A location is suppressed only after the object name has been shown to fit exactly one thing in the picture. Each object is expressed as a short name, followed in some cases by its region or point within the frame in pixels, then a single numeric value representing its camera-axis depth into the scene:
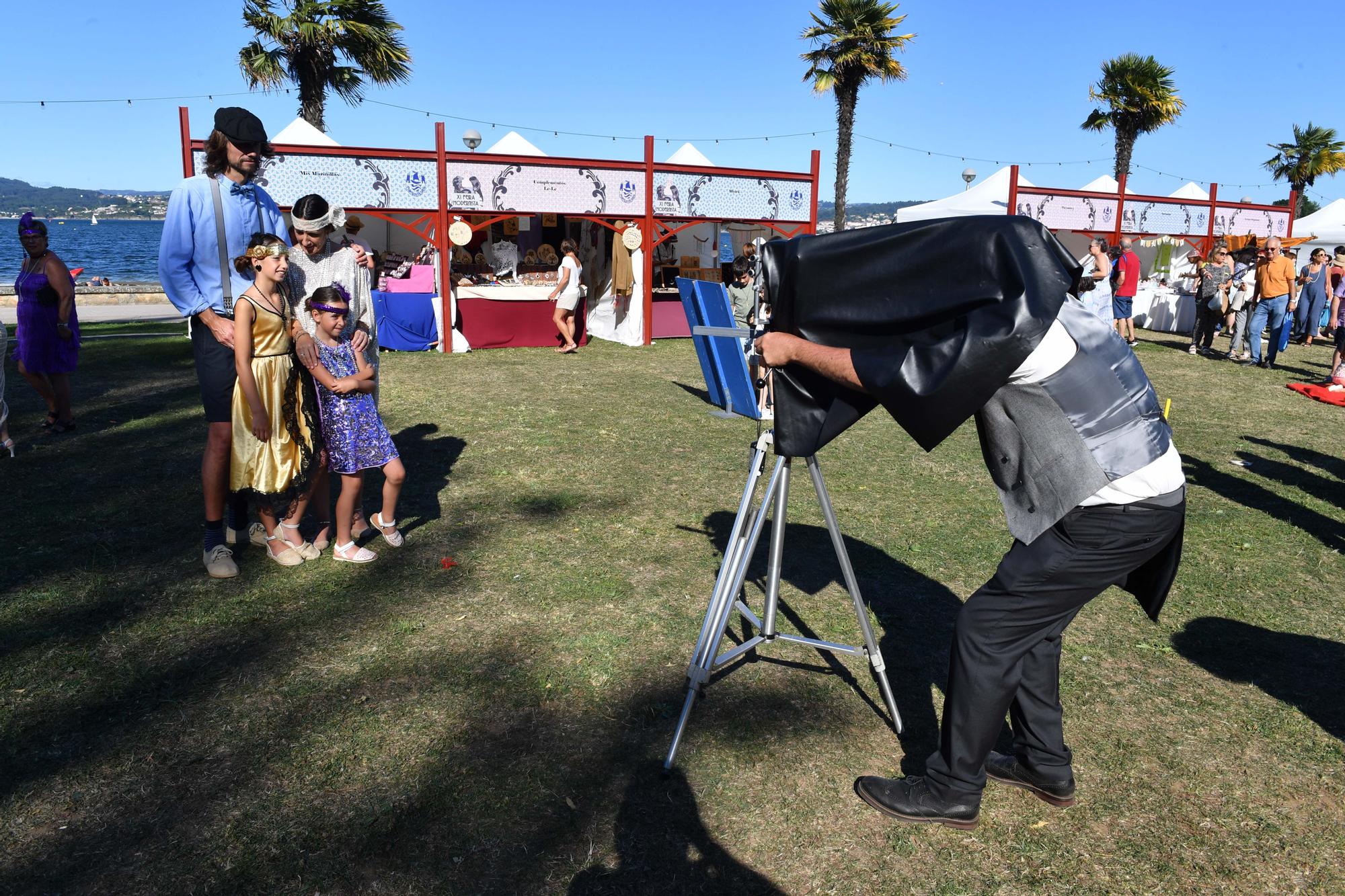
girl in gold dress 4.05
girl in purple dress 4.34
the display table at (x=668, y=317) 15.52
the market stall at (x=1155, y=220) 18.44
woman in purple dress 7.01
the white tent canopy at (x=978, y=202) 19.67
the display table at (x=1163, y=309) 18.23
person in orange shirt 12.80
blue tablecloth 13.14
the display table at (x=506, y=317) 13.48
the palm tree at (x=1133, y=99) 27.45
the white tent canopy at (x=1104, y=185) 23.48
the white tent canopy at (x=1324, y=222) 22.42
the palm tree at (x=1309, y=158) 33.44
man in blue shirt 4.01
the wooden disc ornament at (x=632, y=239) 14.18
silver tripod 3.00
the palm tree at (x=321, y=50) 19.80
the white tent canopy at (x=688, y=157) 18.22
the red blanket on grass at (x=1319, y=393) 10.67
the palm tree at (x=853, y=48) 26.11
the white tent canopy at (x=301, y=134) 14.62
